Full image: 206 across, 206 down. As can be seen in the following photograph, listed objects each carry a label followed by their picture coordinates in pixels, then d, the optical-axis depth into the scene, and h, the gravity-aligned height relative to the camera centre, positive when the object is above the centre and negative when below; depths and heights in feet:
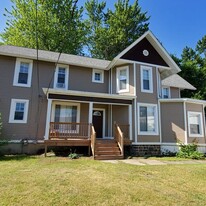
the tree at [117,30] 93.15 +54.51
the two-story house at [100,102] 37.06 +6.27
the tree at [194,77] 77.05 +26.65
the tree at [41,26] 73.92 +44.08
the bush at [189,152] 36.30 -4.11
